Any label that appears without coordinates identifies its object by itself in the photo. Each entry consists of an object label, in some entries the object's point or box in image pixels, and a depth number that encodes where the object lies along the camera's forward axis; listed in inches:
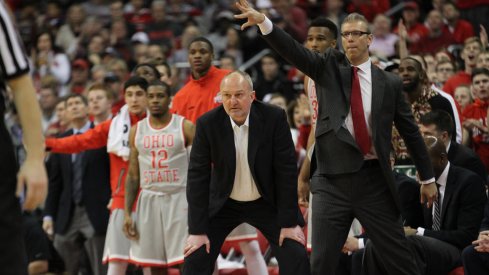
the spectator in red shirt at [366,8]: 1208.8
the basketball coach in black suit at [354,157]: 487.8
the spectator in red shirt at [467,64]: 829.2
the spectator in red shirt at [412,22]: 1088.5
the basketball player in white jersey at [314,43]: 592.9
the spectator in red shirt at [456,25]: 1062.4
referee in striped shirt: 301.0
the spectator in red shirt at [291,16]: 1148.5
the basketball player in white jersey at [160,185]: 642.8
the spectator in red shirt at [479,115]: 719.1
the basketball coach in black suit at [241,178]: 541.3
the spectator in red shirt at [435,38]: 1051.3
